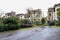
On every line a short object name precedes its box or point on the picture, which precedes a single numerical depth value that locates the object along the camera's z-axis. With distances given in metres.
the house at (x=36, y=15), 31.48
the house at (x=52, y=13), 26.54
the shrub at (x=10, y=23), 10.75
